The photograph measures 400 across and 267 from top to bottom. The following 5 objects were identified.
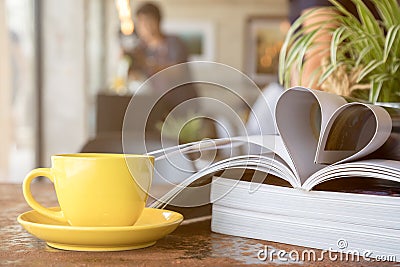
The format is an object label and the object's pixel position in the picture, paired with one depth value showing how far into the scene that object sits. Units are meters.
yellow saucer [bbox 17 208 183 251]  0.94
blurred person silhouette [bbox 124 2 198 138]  6.22
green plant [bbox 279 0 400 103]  1.20
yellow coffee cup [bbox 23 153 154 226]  0.96
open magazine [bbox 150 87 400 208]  0.97
